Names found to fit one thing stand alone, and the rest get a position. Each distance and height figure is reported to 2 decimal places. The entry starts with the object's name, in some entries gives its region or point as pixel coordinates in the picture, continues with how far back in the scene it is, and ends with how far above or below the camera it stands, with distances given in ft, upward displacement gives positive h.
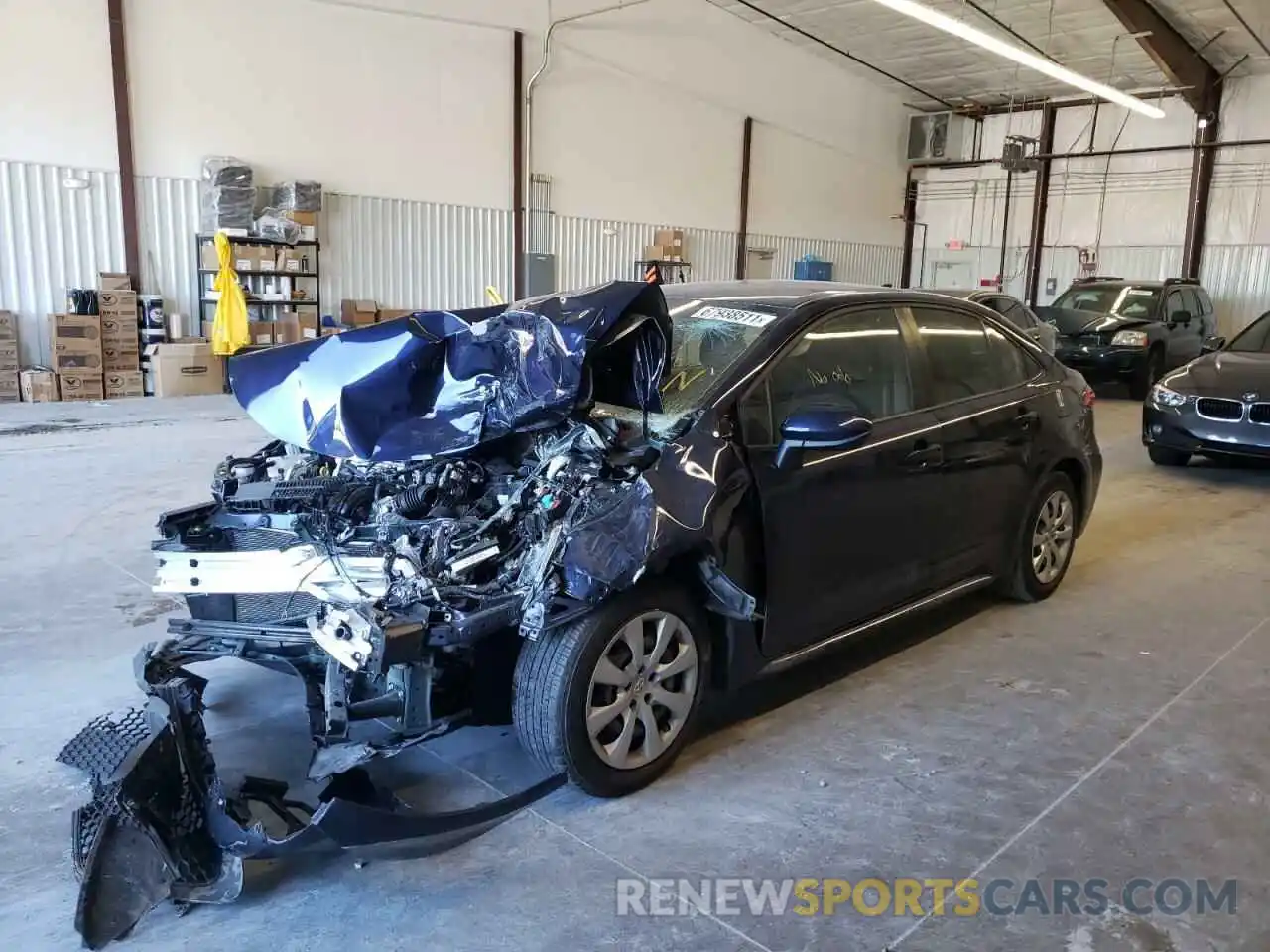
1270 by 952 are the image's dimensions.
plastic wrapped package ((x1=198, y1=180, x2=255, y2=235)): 38.45 +2.52
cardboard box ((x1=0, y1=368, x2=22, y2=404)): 34.91 -4.18
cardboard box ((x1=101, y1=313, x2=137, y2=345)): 36.47 -2.14
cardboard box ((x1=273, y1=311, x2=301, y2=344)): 39.88 -2.13
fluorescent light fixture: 30.83 +8.48
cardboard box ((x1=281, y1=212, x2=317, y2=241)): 40.11 +2.09
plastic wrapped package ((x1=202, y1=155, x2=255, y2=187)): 38.11 +3.84
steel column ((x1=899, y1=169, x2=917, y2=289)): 72.43 +4.67
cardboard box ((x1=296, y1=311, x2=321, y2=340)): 41.04 -2.05
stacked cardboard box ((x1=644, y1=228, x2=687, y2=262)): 54.19 +1.95
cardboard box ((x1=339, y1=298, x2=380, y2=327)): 42.80 -1.58
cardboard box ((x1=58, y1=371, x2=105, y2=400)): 35.40 -4.14
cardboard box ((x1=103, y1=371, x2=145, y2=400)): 36.42 -4.17
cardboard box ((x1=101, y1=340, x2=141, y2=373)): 36.63 -3.20
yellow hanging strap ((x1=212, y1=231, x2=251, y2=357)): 37.22 -1.41
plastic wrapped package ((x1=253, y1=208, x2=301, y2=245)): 39.34 +1.75
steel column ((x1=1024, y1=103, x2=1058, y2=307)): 64.90 +5.70
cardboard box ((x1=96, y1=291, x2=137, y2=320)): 36.29 -1.27
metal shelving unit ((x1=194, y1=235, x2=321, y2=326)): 39.11 -0.15
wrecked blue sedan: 8.07 -2.50
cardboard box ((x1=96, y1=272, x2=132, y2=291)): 37.04 -0.44
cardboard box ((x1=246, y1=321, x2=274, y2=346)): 38.91 -2.29
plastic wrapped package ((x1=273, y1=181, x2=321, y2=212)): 39.91 +3.10
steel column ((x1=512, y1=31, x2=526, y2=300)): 47.06 +5.48
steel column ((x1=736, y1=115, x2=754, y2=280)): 58.59 +5.29
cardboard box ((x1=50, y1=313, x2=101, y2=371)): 35.06 -2.58
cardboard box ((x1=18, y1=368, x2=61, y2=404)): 34.88 -4.12
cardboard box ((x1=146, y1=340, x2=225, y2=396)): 36.96 -3.62
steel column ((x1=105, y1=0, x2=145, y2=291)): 36.22 +4.82
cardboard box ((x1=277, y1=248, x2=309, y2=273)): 40.19 +0.57
